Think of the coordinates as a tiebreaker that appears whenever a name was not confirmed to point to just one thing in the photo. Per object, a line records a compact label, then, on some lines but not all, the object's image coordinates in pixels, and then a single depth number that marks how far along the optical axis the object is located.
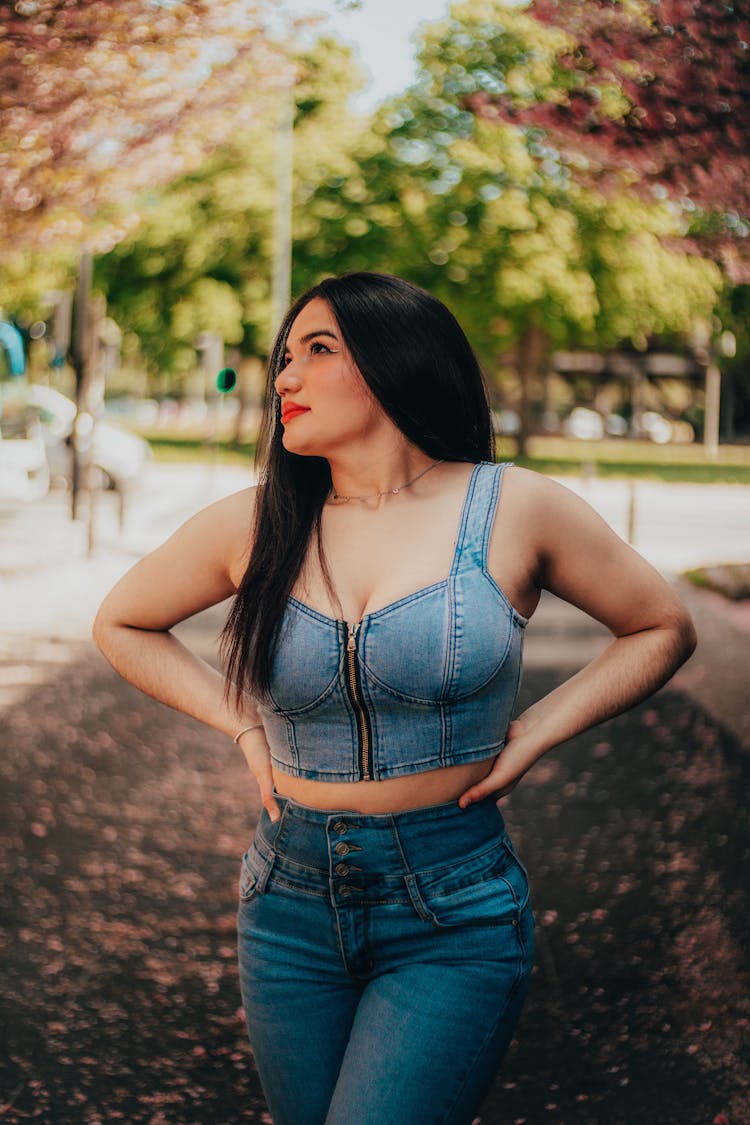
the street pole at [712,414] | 56.56
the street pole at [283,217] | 34.66
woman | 2.21
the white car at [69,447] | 23.75
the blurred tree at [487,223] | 35.16
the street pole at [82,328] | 17.77
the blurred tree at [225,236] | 38.81
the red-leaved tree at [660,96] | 9.24
